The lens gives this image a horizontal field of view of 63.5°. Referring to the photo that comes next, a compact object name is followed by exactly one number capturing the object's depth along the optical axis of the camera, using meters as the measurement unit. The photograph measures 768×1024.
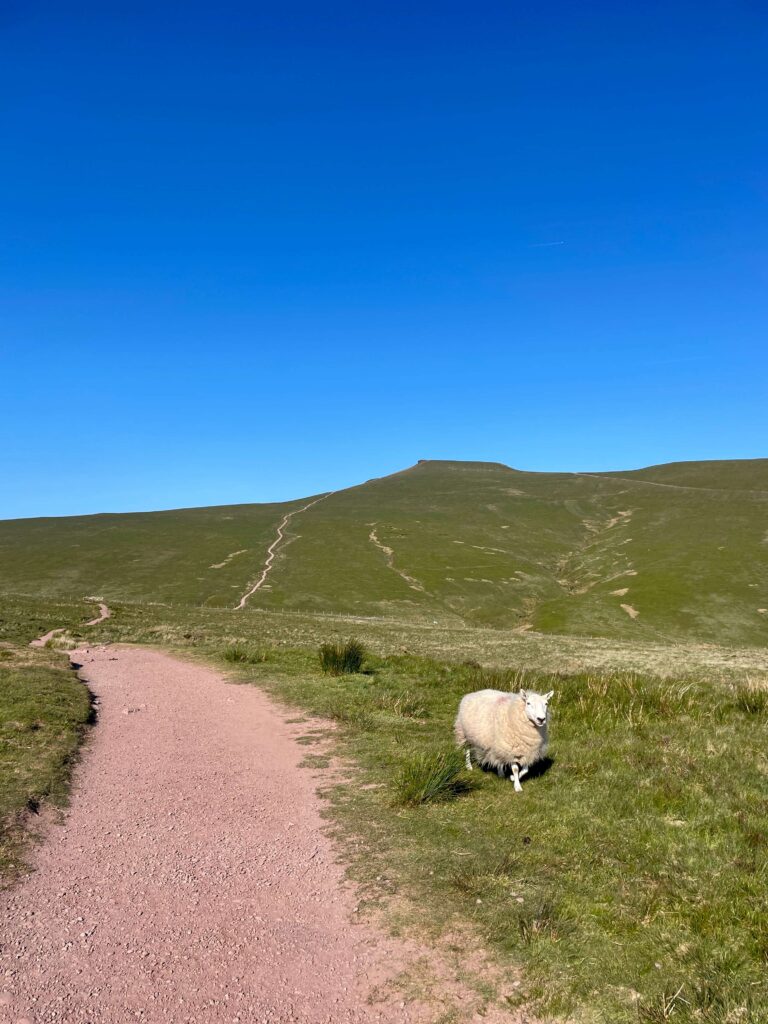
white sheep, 12.30
